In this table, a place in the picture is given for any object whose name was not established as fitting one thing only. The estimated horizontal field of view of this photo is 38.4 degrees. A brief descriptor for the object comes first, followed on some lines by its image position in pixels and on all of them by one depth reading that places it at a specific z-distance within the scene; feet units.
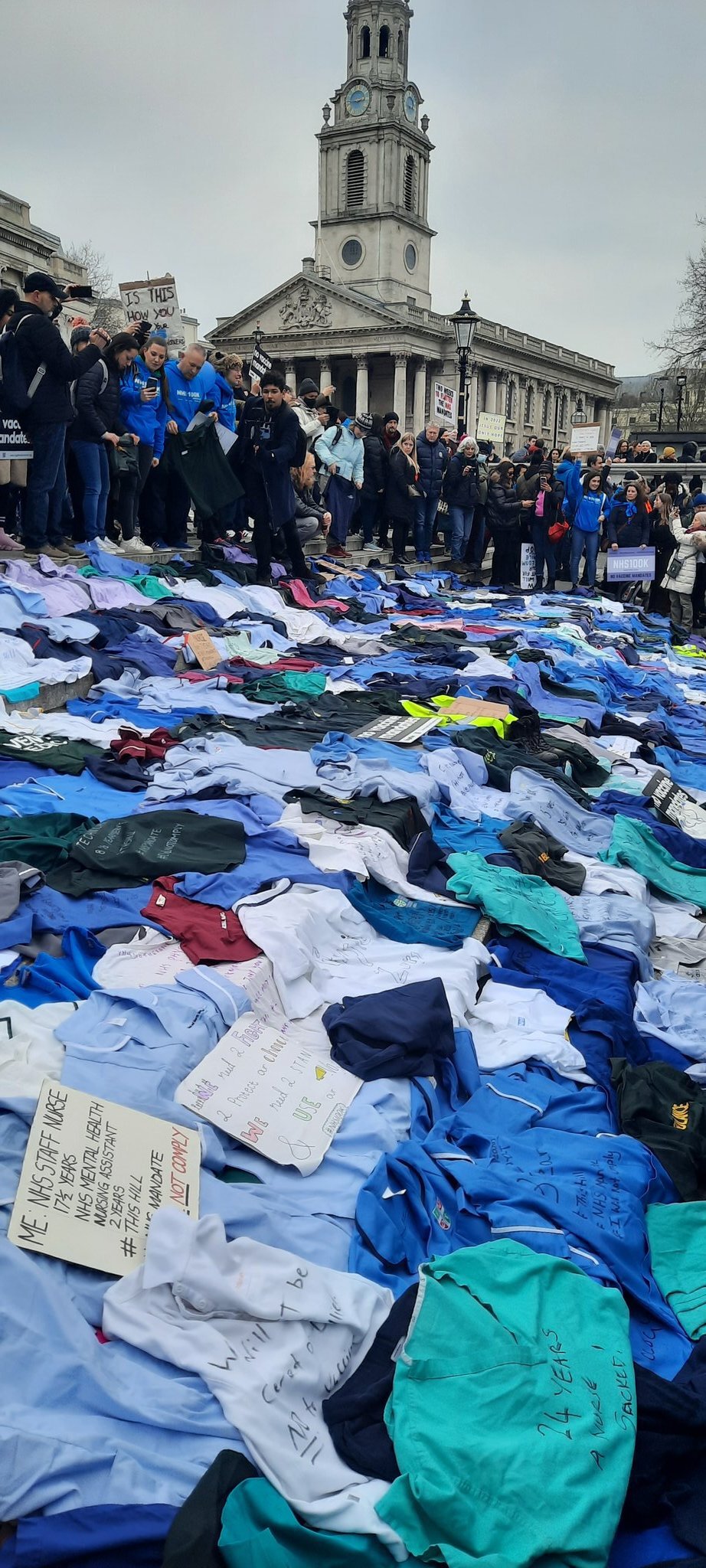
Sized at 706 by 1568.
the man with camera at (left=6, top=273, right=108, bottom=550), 24.20
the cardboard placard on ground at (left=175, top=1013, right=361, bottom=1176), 8.54
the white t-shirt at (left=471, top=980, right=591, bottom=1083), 10.75
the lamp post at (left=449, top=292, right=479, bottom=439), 54.80
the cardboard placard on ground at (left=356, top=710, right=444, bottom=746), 19.94
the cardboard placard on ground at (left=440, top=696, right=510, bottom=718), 22.61
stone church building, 189.37
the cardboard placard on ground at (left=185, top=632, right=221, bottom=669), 24.41
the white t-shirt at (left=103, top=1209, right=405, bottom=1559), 6.05
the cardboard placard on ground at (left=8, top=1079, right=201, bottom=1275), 6.95
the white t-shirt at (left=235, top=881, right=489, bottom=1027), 11.04
